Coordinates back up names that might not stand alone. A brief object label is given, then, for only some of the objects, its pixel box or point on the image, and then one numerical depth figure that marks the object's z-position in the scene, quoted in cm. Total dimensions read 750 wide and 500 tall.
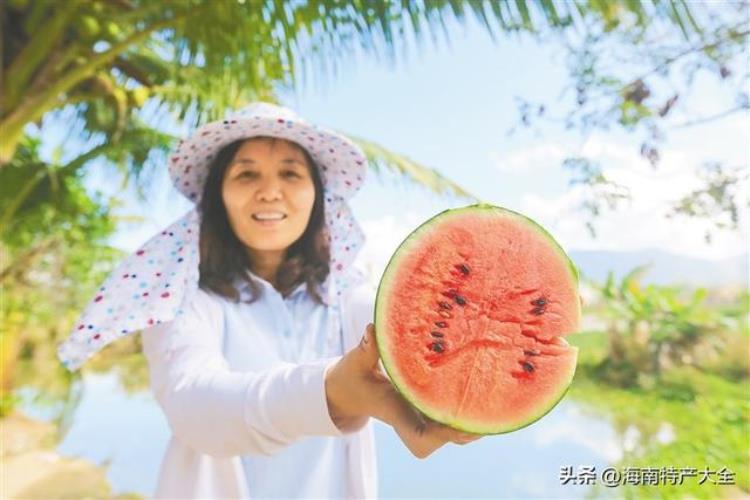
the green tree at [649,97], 253
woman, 92
